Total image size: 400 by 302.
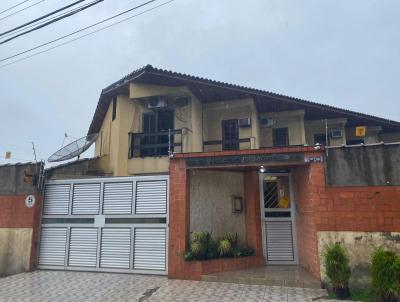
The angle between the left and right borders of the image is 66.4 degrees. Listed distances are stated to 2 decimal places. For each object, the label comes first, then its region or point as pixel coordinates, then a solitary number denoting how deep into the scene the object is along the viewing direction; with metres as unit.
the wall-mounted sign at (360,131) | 9.96
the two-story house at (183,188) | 8.67
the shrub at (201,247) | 8.50
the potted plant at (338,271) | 6.81
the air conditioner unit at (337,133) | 14.90
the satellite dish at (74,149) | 13.39
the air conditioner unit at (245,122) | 13.60
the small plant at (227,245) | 8.88
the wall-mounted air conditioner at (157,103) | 12.86
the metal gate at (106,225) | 9.16
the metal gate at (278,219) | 9.84
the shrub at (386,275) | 6.12
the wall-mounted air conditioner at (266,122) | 14.75
